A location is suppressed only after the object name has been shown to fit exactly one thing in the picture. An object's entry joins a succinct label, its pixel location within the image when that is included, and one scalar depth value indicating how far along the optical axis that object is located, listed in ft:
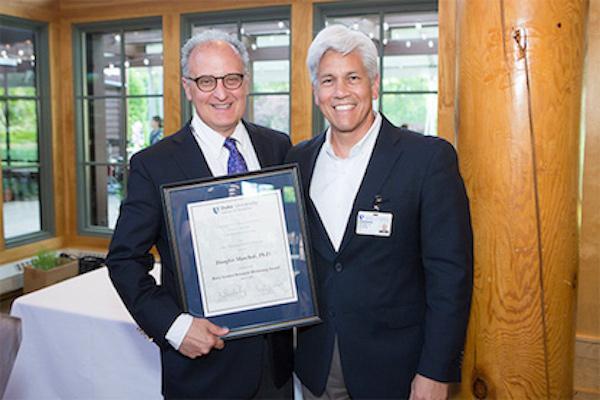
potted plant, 15.99
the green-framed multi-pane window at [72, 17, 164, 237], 18.11
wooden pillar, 3.81
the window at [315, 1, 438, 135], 14.64
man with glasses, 4.86
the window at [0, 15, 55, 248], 18.21
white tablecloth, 6.73
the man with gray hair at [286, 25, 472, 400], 4.41
